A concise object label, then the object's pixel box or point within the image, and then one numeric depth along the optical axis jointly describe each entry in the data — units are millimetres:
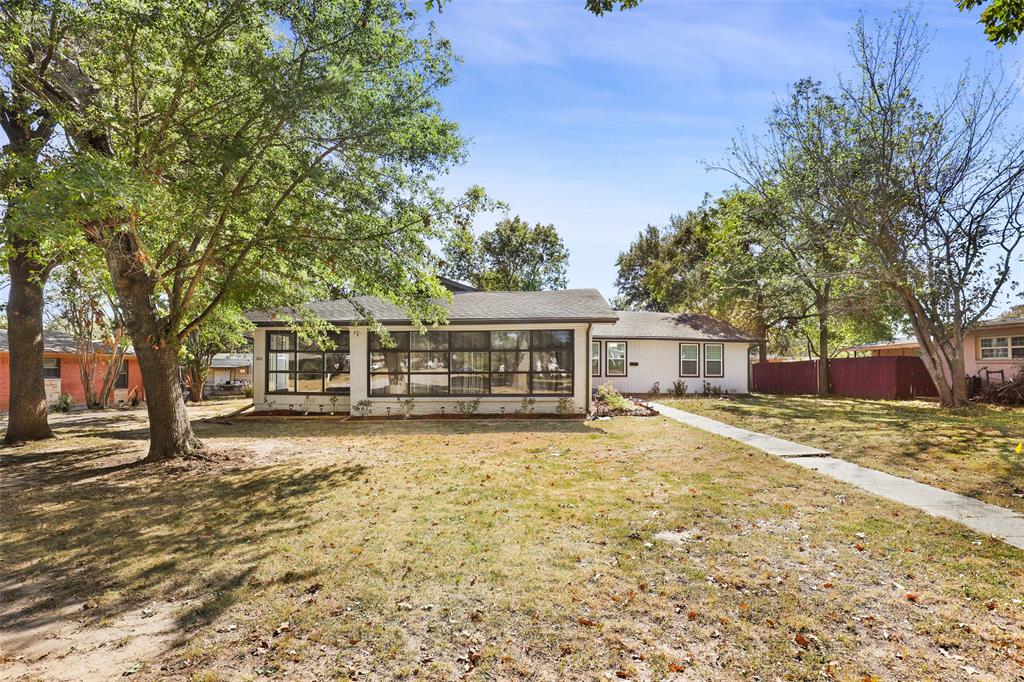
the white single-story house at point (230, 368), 39281
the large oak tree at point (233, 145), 7582
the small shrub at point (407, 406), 15898
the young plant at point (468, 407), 15844
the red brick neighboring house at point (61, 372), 22105
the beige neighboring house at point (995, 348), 21094
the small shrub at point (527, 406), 15820
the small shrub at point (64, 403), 19656
